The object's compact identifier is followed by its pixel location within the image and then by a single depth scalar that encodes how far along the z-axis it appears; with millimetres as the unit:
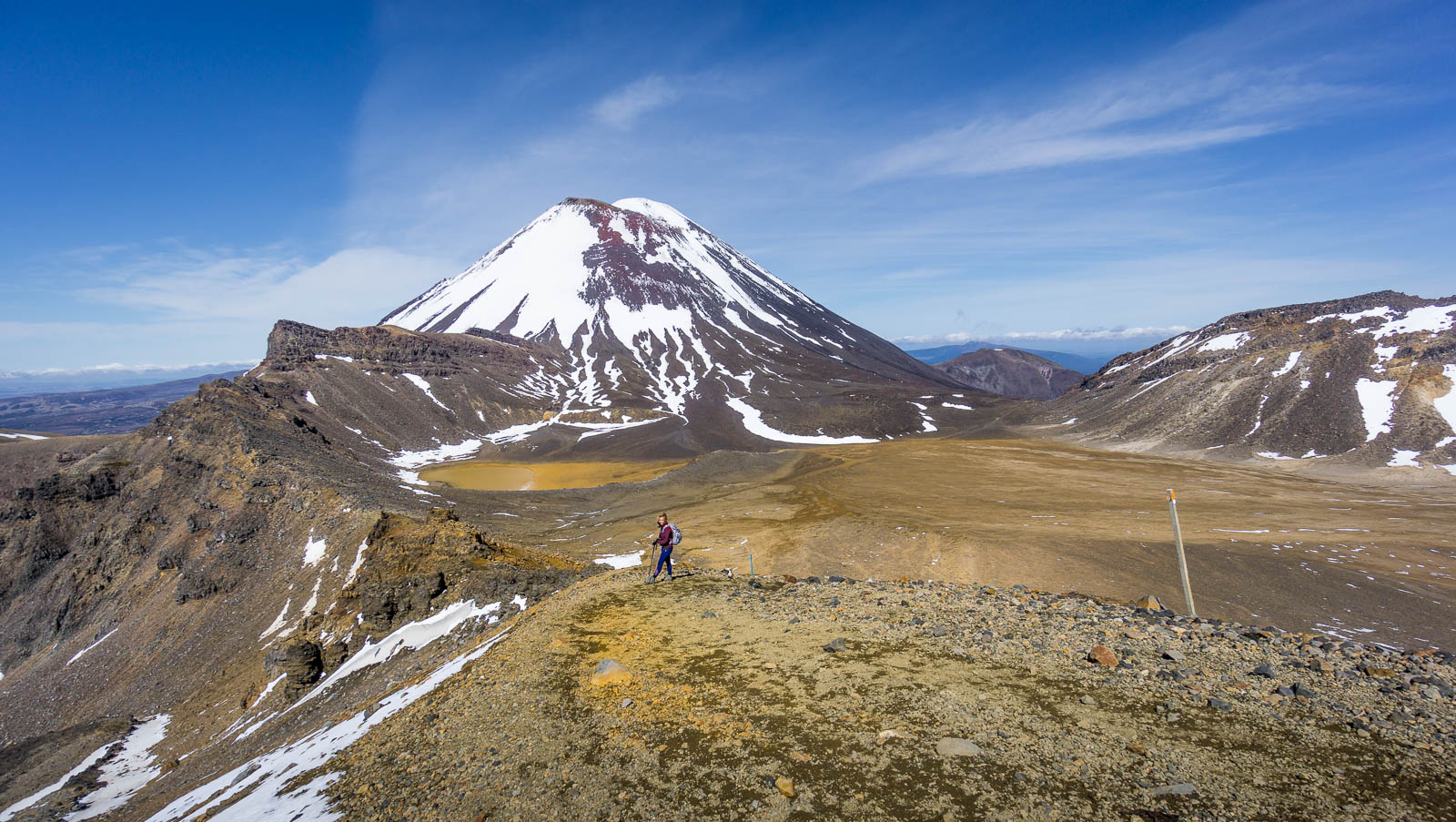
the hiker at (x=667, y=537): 15852
